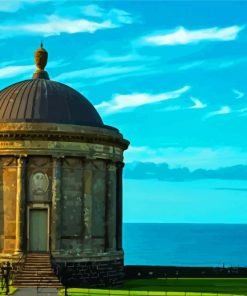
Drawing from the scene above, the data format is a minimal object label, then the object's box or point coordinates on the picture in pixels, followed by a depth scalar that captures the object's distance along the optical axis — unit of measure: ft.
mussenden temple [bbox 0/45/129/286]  142.82
